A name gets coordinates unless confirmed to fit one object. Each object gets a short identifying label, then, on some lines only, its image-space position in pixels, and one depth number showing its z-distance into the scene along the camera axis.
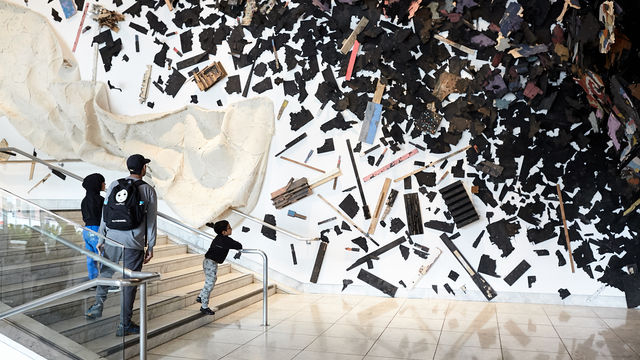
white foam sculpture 6.56
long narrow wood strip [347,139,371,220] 6.27
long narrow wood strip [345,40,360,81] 6.35
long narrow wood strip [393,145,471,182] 6.00
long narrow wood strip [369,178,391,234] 6.22
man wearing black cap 3.87
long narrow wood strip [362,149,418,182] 6.16
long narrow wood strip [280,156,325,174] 6.44
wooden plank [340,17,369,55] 6.30
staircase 3.26
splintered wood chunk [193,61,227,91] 6.81
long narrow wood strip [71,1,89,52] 7.43
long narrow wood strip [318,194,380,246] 6.28
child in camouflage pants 4.96
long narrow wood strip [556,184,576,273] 5.67
